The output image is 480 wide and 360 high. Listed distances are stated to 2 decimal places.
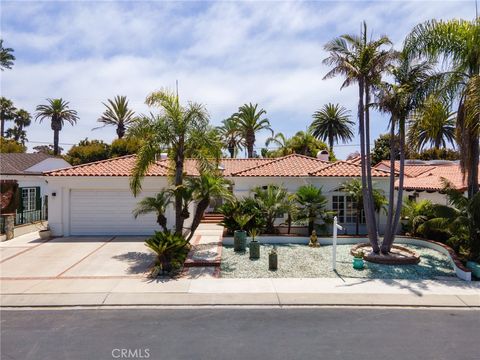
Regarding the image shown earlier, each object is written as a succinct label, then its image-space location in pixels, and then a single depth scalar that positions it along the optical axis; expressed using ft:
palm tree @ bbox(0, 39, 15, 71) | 56.75
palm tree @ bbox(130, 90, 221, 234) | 48.32
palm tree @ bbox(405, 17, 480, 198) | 42.88
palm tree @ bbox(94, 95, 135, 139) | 161.07
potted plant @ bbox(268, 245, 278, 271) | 43.13
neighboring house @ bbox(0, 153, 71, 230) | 78.02
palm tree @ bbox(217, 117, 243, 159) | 148.05
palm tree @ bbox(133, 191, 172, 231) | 47.66
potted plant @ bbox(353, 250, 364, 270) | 43.39
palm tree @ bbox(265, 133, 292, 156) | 152.35
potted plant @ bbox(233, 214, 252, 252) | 51.47
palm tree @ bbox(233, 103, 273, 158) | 146.41
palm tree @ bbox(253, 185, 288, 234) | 57.61
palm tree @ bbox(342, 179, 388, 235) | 58.59
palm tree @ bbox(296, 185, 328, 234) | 58.49
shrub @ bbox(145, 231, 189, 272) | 41.34
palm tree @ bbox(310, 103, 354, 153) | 171.32
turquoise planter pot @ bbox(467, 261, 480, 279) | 40.83
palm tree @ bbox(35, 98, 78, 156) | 168.96
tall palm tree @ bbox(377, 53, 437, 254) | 44.60
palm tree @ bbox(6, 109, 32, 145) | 225.56
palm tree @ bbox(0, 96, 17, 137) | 201.13
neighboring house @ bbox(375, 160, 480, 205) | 69.46
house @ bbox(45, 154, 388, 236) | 63.77
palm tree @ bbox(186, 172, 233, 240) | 48.83
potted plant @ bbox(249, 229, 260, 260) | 47.48
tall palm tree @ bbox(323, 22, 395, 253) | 45.50
